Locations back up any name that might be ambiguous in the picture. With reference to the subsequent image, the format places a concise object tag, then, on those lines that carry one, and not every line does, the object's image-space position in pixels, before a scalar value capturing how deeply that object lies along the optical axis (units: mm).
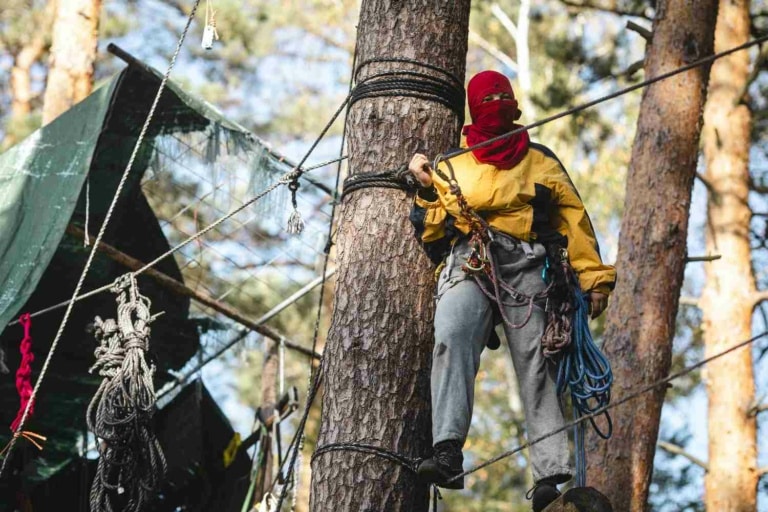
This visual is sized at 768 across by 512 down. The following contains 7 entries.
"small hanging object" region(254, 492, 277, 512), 11023
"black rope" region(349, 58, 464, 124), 7363
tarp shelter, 10680
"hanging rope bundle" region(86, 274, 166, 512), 8422
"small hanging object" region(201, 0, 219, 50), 9082
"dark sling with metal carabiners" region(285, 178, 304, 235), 8773
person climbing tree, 6910
